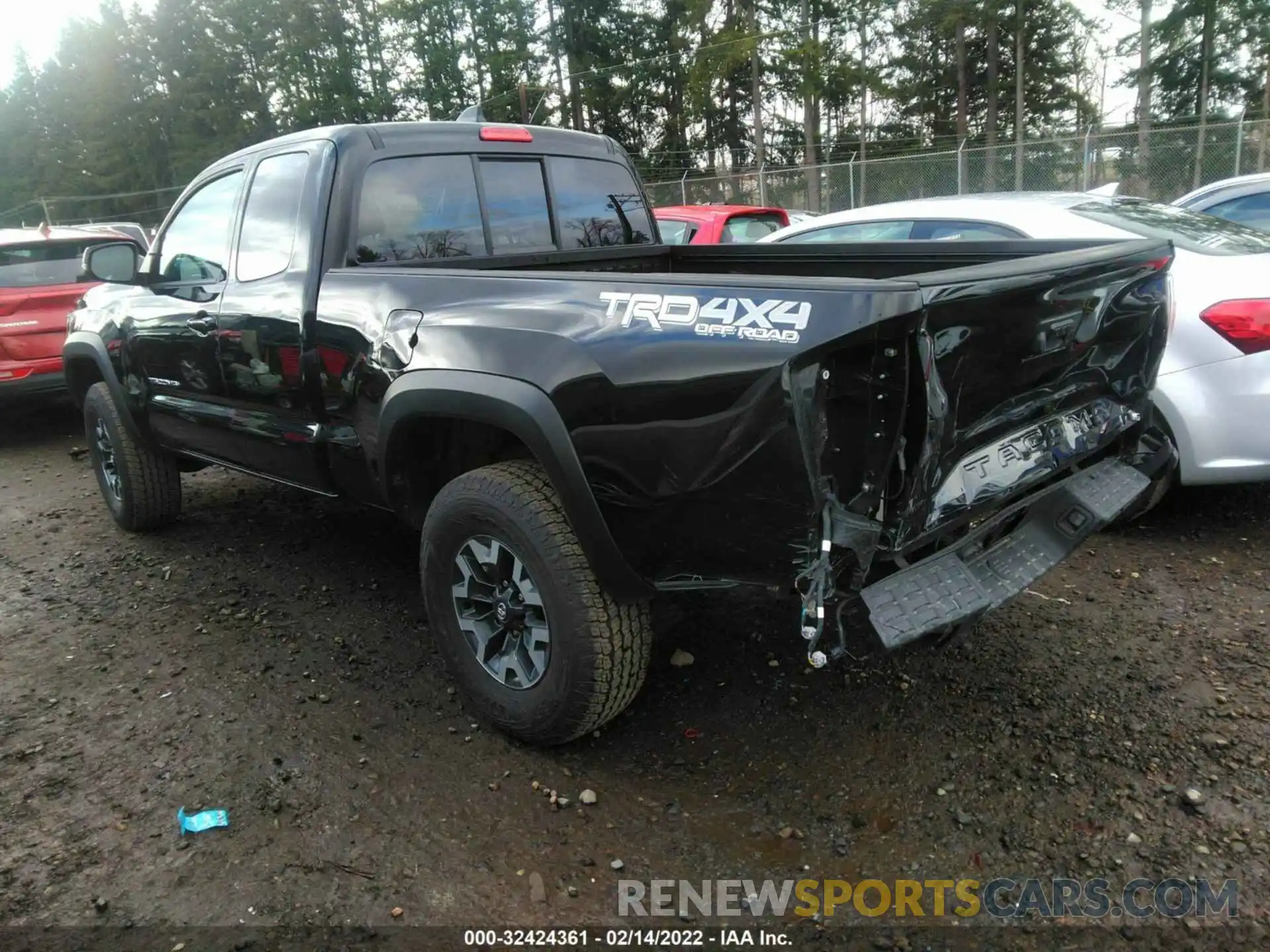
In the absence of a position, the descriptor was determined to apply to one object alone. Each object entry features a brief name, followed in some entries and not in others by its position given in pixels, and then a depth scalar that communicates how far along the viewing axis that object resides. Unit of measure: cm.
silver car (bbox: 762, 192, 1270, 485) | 378
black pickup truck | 212
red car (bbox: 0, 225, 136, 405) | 704
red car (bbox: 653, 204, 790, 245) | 924
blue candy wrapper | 258
